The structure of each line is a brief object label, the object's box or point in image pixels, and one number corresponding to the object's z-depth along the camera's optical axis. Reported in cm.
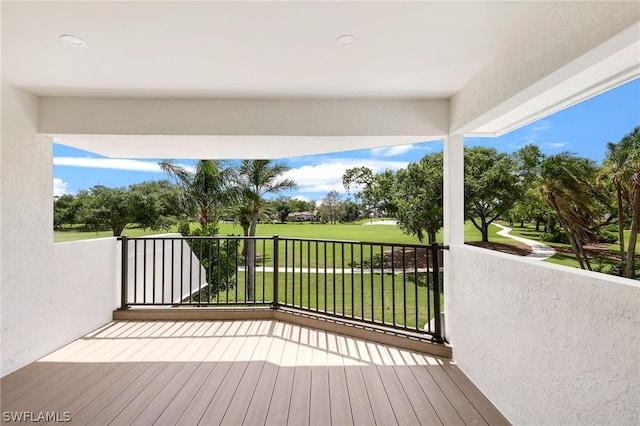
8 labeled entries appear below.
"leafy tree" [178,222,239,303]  846
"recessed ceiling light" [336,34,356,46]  193
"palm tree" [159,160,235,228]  832
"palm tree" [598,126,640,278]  251
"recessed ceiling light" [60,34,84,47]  194
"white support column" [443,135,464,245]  297
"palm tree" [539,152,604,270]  301
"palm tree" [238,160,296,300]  853
